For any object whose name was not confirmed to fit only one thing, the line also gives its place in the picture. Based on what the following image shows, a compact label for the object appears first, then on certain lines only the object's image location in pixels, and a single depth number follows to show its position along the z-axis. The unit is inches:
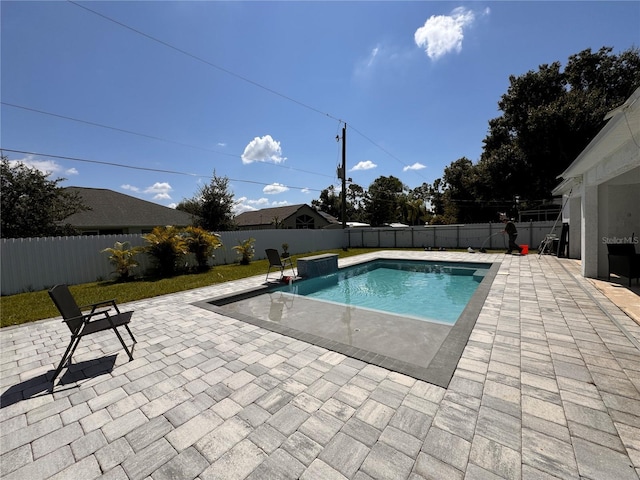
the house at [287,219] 1163.9
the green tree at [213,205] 679.1
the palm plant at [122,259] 364.2
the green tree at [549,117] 607.5
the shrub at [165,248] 392.5
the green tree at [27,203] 420.8
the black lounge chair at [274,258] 322.0
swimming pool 122.6
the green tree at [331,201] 1663.4
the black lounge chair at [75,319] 117.6
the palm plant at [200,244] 438.3
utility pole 779.3
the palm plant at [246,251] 505.0
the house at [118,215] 609.6
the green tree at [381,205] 1434.5
